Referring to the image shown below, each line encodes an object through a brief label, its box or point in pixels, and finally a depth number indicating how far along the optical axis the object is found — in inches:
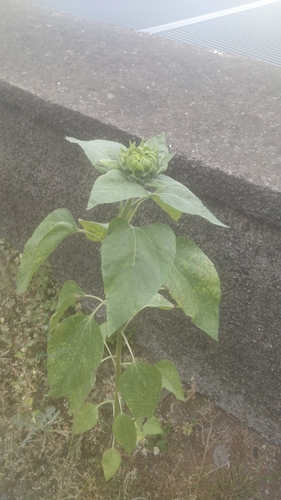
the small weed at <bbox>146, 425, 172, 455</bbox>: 61.8
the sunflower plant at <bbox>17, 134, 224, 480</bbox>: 30.3
